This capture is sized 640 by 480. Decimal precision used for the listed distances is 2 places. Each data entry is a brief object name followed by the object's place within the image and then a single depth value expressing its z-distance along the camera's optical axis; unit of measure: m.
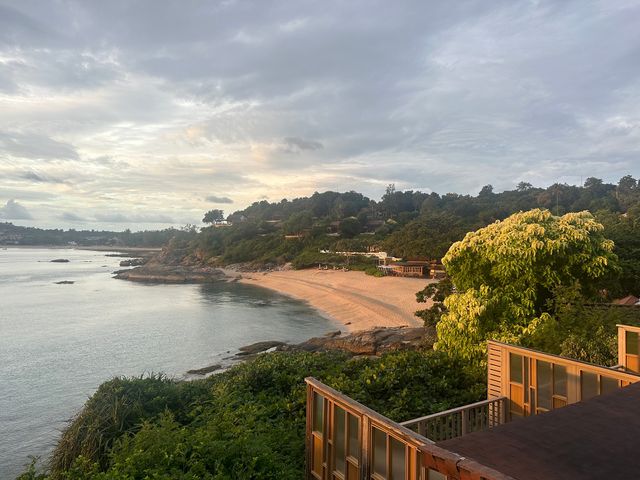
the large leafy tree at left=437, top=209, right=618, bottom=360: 12.36
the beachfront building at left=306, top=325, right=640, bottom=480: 3.02
